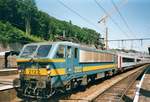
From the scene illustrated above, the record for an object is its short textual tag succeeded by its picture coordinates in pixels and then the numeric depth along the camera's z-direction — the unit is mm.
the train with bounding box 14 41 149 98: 6839
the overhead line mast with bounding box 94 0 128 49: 21857
